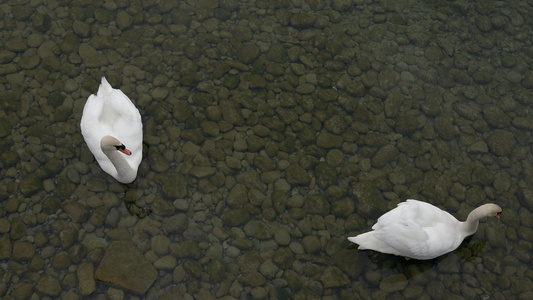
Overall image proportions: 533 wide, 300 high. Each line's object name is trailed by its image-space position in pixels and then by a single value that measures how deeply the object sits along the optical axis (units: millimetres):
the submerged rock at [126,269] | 6492
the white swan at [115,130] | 6969
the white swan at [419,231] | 6395
